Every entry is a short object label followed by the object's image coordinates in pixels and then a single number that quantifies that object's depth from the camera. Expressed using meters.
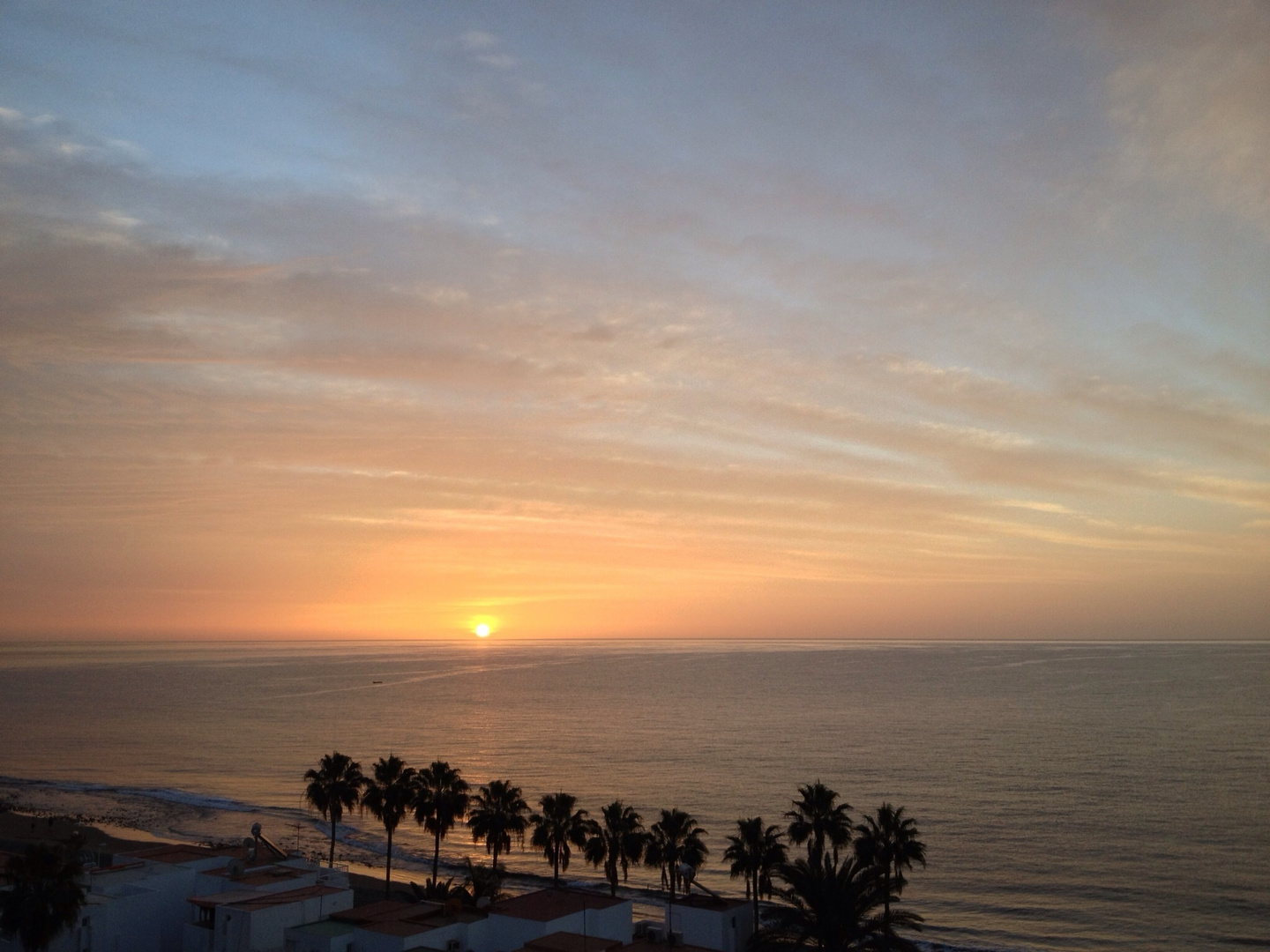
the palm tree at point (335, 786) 47.34
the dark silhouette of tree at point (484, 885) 39.12
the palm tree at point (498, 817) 42.72
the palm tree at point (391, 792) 45.88
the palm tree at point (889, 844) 38.22
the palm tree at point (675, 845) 38.88
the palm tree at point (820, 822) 40.22
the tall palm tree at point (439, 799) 45.22
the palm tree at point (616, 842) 39.75
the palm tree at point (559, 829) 41.19
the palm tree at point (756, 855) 37.59
